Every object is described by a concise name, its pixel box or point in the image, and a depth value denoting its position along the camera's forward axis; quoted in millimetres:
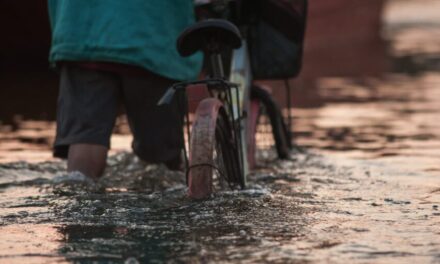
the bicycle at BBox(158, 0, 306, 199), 8325
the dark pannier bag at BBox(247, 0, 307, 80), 11027
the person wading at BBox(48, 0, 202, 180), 9304
